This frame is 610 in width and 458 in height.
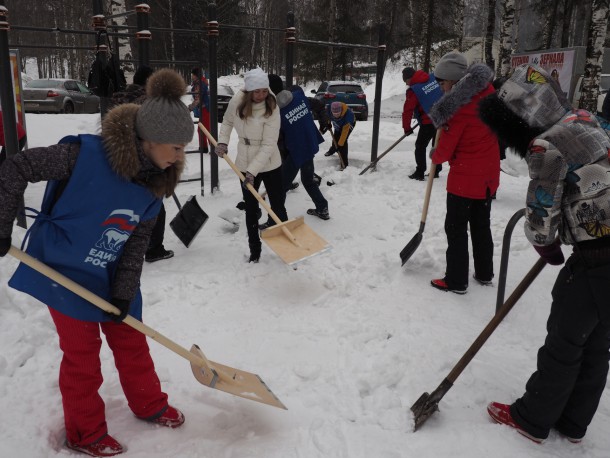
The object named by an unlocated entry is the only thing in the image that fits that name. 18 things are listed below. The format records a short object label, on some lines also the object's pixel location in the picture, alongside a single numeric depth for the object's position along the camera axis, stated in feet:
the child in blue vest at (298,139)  16.69
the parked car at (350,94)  53.21
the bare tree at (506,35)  46.06
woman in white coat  13.94
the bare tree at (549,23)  70.84
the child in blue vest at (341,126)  26.66
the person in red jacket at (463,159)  11.52
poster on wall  29.84
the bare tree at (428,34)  66.79
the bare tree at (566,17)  64.94
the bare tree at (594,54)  38.13
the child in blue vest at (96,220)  6.24
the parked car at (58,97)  51.42
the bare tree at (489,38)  55.37
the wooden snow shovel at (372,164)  25.35
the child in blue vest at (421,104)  23.29
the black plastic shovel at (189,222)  15.69
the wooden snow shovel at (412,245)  14.12
